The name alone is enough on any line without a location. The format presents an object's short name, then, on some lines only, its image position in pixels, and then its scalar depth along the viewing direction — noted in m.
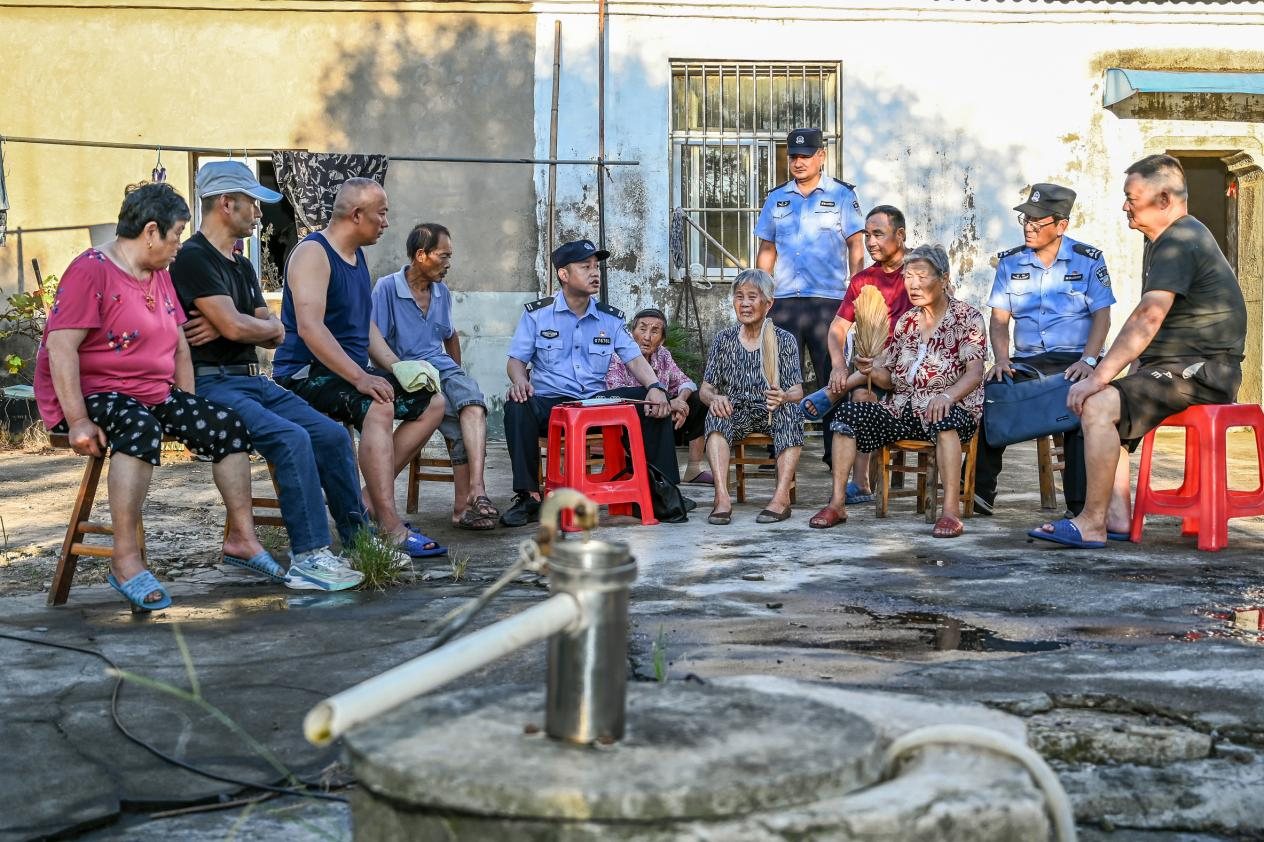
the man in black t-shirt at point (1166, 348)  6.00
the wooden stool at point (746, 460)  7.39
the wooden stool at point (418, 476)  7.24
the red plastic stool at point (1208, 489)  5.96
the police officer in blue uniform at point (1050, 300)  7.24
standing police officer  8.47
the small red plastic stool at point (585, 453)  6.84
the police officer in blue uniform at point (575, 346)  7.39
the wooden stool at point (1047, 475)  7.46
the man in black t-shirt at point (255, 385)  5.30
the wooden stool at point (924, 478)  7.00
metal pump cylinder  2.03
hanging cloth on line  10.61
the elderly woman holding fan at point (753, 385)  7.21
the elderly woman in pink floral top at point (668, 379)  7.93
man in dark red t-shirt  7.60
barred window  12.10
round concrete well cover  1.83
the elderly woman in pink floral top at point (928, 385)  6.75
